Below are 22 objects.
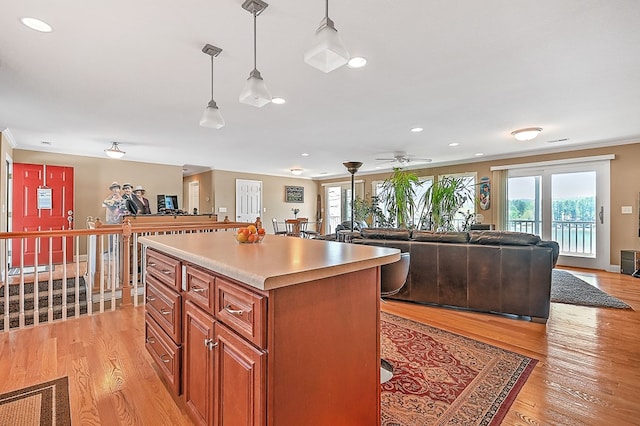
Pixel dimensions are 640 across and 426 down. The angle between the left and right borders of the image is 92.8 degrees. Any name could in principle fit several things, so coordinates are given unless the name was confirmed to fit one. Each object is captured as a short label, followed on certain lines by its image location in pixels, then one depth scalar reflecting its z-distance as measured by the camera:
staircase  3.03
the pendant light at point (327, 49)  1.50
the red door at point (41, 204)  5.64
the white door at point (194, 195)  9.72
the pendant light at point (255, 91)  1.93
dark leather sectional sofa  3.04
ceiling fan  6.55
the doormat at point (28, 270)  4.89
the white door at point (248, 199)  9.24
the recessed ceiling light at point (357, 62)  2.46
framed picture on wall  10.45
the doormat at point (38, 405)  1.65
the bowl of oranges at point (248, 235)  1.98
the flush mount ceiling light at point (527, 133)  4.52
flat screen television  6.76
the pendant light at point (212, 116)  2.40
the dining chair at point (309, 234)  7.22
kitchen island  1.06
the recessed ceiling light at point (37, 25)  1.94
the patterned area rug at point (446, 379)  1.70
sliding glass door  5.66
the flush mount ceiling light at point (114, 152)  5.14
